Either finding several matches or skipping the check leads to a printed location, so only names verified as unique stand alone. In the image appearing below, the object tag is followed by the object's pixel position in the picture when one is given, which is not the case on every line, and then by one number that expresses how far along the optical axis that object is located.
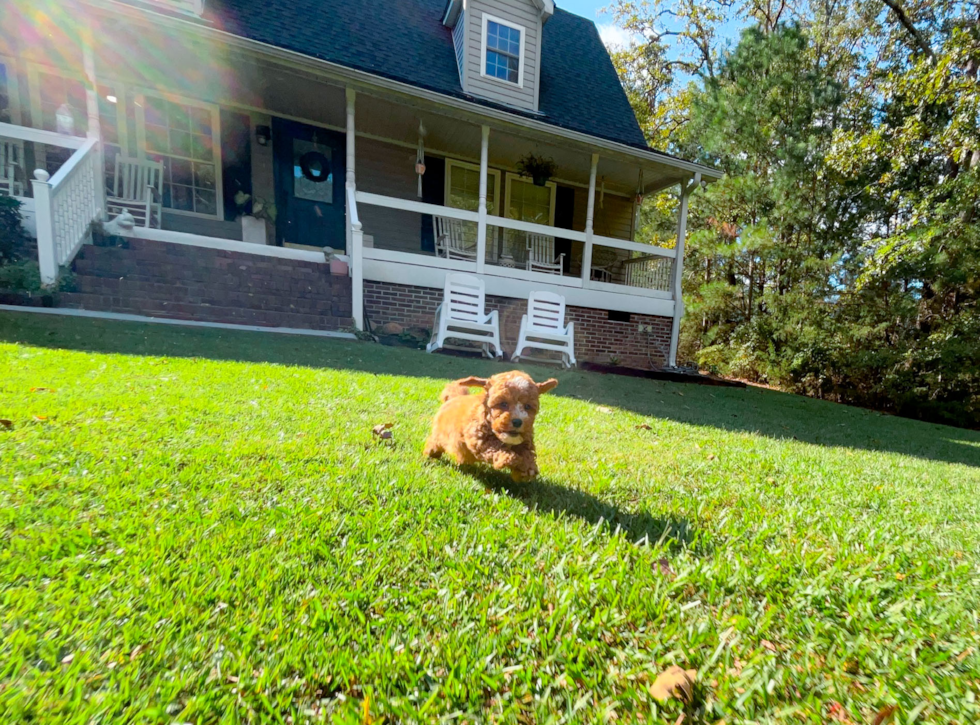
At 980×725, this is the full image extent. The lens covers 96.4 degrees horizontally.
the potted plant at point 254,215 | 8.60
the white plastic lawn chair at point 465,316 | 6.94
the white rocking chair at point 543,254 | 9.82
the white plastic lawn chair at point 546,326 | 7.14
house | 6.46
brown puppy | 1.75
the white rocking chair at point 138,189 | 7.69
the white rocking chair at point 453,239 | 9.09
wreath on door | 8.95
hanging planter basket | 9.45
